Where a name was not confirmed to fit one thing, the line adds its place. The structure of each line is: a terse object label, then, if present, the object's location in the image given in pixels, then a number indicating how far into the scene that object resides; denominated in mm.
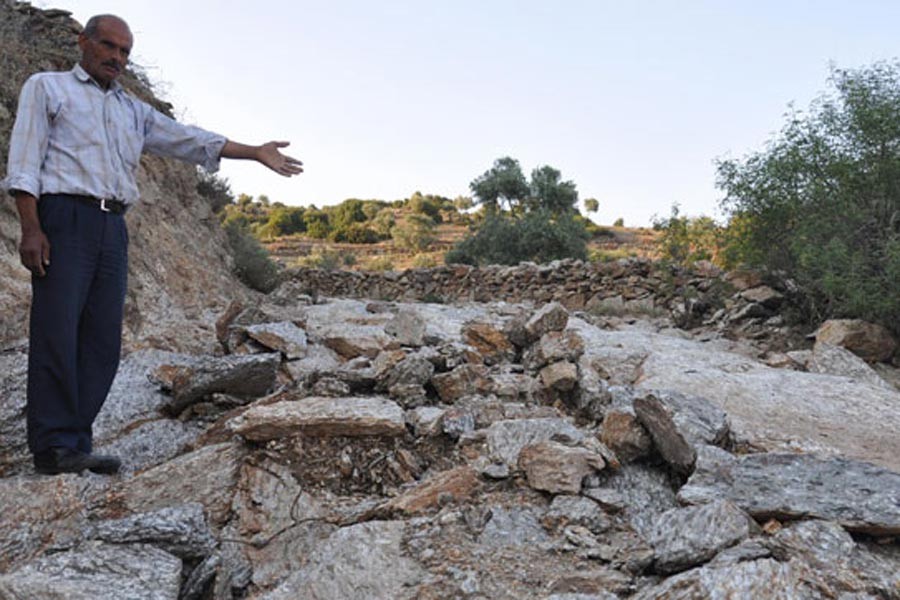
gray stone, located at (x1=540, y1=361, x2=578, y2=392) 3096
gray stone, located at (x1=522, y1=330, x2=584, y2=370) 3406
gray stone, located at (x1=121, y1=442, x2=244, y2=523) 2090
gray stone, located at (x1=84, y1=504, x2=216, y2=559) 1720
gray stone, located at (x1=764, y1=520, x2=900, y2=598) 1409
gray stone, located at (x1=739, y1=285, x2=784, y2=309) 7102
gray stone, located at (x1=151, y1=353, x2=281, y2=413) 2844
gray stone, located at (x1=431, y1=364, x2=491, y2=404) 2963
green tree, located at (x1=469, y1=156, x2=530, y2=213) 22125
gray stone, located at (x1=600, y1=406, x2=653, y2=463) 2230
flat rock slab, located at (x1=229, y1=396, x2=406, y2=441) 2305
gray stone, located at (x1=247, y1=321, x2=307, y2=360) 3703
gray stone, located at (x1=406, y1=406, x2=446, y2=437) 2471
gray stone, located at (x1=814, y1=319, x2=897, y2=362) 5172
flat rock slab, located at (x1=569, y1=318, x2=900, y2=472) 2664
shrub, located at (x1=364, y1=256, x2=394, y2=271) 20702
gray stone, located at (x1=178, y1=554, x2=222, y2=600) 1626
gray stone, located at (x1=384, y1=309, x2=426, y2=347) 3986
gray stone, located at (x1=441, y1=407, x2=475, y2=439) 2500
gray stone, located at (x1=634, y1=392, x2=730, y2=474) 2129
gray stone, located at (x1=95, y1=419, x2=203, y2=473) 2510
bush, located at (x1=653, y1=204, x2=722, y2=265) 8961
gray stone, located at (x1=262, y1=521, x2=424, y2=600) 1597
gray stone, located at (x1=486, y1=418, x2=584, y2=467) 2283
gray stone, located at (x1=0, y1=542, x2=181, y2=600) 1447
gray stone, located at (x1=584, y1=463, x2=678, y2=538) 1902
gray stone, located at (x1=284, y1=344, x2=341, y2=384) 3439
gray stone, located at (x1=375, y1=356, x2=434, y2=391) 2951
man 2098
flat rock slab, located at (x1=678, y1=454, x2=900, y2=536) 1656
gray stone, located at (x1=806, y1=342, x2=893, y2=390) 3998
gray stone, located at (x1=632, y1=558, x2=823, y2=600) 1284
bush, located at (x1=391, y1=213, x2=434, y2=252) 26875
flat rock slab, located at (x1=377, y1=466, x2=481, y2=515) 1994
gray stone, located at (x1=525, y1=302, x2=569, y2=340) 3908
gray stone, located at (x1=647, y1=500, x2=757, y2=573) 1502
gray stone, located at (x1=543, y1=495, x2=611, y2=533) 1858
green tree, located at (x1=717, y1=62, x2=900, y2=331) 5688
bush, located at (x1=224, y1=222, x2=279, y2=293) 6793
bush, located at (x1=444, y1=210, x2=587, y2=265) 15984
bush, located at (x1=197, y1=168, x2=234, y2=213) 7355
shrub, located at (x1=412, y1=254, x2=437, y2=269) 20781
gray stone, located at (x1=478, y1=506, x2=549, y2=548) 1804
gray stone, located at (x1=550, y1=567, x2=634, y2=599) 1495
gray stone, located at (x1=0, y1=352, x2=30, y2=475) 2354
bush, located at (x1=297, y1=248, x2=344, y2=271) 17991
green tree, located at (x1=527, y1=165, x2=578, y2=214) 21734
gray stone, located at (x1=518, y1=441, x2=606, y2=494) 2027
